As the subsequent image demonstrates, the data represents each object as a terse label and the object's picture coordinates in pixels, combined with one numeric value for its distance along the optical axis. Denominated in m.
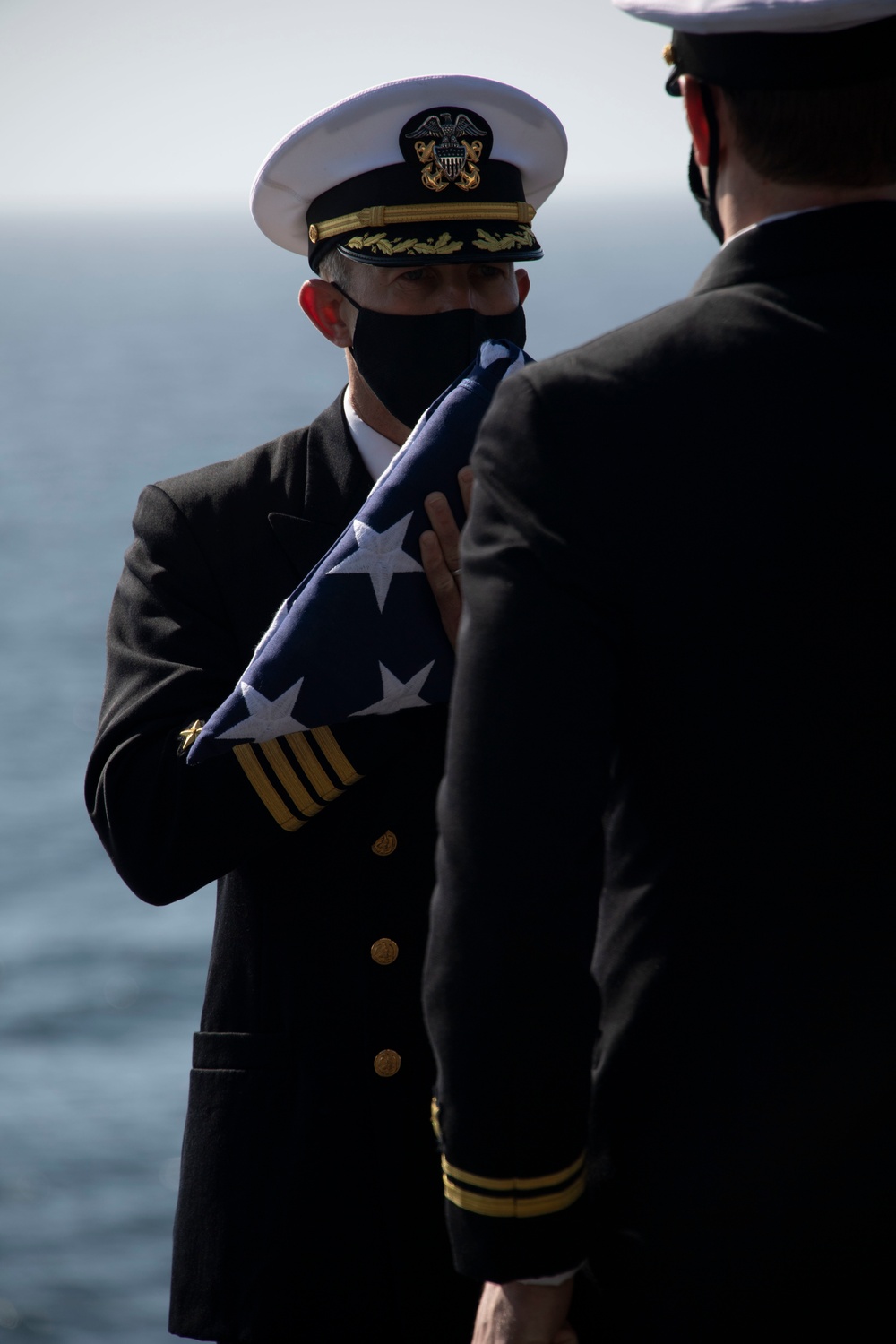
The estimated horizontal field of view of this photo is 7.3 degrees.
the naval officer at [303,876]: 5.86
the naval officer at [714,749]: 5.36
